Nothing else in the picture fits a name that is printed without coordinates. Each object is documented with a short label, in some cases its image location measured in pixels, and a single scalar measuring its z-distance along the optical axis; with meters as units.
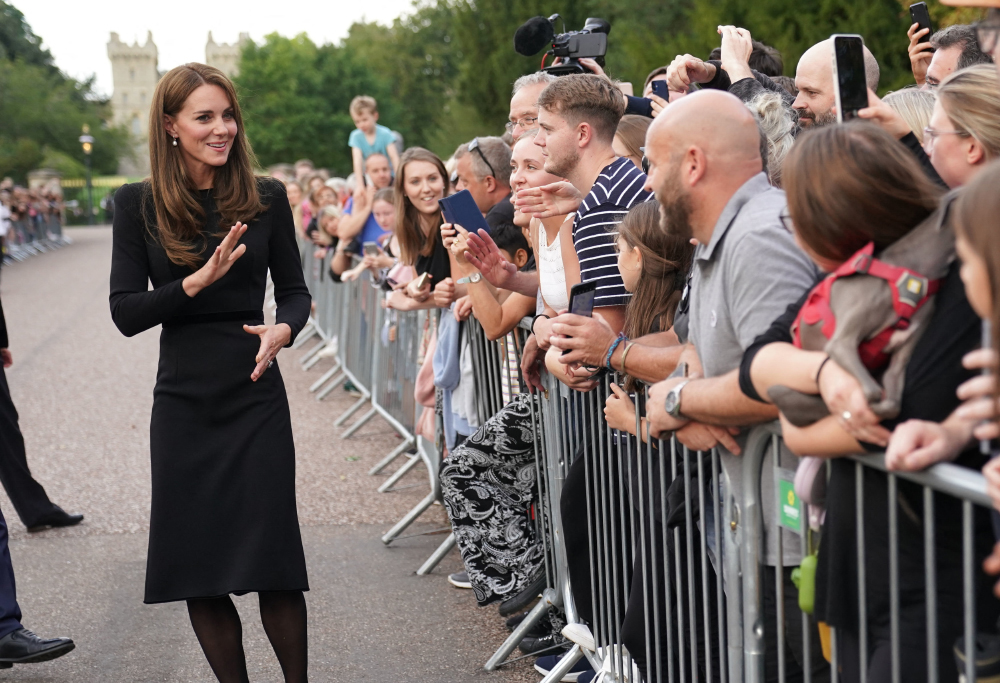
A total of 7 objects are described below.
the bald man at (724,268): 2.64
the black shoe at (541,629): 4.91
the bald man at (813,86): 4.01
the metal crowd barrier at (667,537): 2.25
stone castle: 131.12
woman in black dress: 3.83
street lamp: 56.46
